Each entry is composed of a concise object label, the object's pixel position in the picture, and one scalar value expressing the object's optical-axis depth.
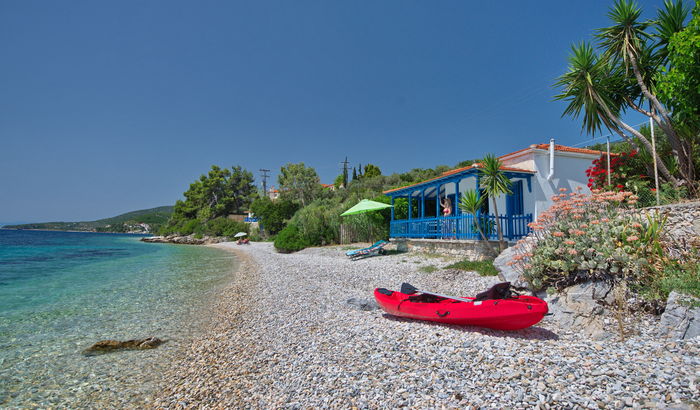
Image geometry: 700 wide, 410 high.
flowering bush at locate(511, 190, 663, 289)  5.37
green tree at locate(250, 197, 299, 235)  36.44
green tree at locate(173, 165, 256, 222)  58.47
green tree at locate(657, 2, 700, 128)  7.14
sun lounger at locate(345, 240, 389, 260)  14.50
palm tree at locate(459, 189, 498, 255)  10.80
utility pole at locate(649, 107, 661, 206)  7.59
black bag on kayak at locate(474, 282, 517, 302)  5.29
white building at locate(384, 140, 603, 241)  11.92
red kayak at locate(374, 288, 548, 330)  4.72
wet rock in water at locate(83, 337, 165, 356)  5.88
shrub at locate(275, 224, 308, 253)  22.36
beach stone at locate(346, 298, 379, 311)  6.95
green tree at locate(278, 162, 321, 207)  42.50
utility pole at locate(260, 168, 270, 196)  66.12
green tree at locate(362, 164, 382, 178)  54.27
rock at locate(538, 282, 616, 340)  5.03
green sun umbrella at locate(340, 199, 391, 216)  15.37
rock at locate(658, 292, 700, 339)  3.96
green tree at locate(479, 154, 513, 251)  10.55
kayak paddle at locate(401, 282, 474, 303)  6.23
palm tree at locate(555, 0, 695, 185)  8.34
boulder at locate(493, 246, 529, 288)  6.74
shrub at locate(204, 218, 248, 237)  46.42
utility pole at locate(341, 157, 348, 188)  60.03
